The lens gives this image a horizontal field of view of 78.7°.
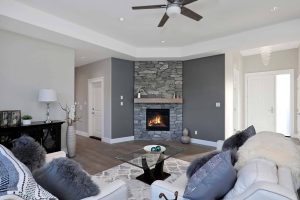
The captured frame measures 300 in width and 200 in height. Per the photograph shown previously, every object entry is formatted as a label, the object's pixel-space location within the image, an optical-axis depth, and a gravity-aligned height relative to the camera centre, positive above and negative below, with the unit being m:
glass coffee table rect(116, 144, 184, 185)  2.69 -0.92
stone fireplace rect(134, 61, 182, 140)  5.96 +0.19
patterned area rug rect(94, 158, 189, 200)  2.53 -1.29
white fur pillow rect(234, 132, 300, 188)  1.58 -0.51
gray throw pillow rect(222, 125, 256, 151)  2.29 -0.54
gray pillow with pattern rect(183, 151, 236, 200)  1.31 -0.60
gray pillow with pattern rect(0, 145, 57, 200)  0.95 -0.46
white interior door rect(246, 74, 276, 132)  6.38 -0.11
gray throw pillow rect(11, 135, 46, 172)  1.72 -0.51
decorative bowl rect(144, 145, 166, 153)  3.01 -0.82
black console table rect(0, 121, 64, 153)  3.06 -0.62
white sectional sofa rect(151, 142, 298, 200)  1.00 -0.53
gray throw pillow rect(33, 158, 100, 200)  1.24 -0.56
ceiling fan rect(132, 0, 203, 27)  2.44 +1.26
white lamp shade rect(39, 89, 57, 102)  3.63 +0.09
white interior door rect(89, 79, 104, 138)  6.12 -0.33
